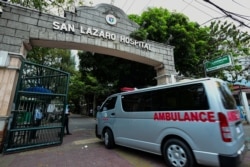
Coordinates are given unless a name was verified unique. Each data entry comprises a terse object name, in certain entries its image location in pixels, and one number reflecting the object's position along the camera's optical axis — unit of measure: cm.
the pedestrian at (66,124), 856
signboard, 626
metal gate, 547
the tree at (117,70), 988
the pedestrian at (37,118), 587
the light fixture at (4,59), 542
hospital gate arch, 559
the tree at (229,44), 1251
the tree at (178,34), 923
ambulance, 321
